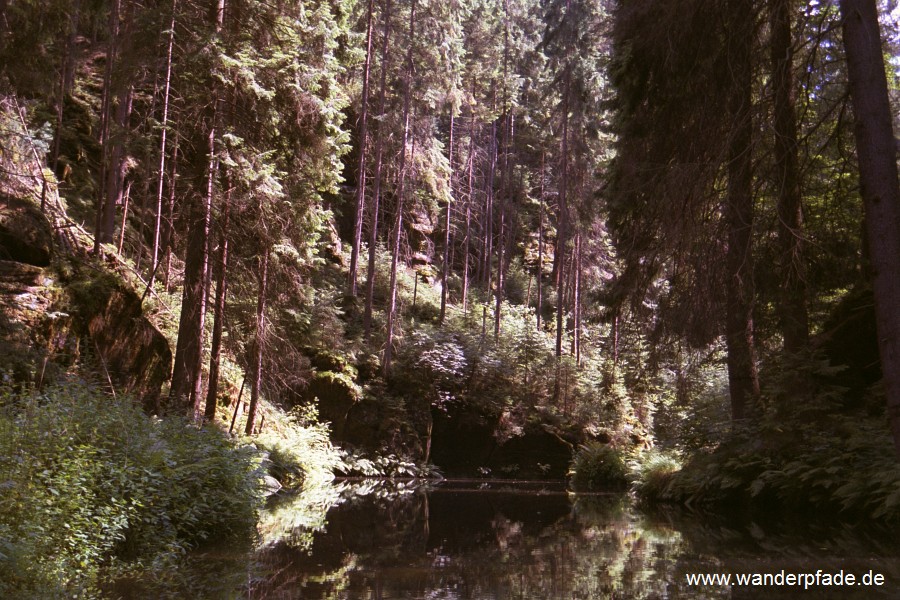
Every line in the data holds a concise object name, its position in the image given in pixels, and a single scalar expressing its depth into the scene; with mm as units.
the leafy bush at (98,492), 5393
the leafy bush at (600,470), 19844
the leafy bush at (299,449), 16453
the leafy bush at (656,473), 14310
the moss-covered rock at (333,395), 22828
